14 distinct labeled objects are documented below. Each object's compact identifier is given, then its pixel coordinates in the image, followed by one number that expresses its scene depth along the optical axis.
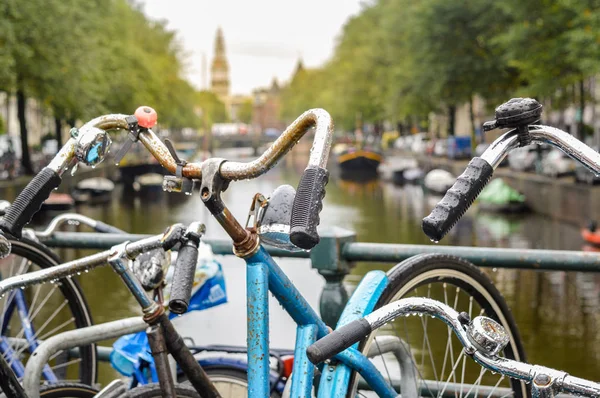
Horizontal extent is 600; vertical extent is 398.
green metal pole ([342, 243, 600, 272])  3.39
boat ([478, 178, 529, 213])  27.06
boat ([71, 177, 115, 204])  32.47
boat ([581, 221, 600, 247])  17.89
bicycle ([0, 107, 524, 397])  1.93
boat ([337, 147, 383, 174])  56.28
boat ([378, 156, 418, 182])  45.78
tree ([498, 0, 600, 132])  23.53
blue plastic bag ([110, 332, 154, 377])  3.03
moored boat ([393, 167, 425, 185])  43.38
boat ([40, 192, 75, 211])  27.16
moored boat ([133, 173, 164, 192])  43.00
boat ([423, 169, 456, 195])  34.94
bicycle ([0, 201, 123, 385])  3.28
